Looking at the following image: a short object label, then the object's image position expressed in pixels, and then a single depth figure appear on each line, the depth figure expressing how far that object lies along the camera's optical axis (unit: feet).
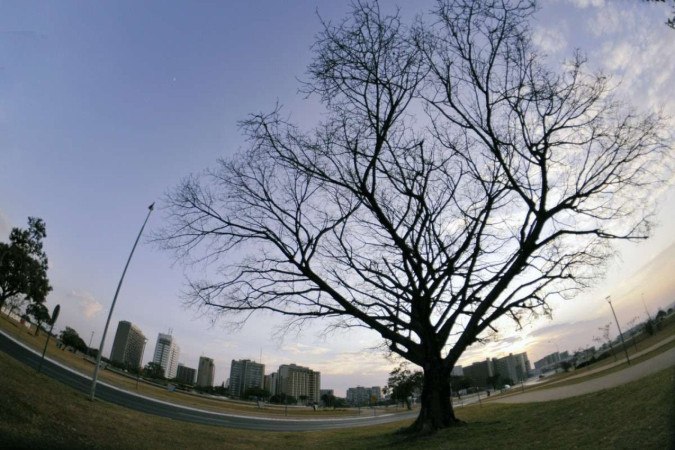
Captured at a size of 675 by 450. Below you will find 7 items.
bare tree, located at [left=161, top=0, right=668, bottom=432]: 39.32
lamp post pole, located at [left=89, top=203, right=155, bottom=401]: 63.05
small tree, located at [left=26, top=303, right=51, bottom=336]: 181.53
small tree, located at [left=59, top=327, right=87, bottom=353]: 286.05
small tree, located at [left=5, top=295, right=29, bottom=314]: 163.51
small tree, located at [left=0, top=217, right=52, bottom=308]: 148.25
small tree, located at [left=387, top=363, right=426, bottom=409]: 271.69
